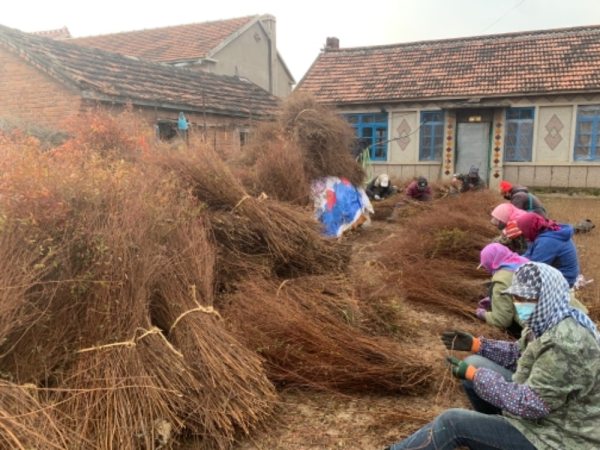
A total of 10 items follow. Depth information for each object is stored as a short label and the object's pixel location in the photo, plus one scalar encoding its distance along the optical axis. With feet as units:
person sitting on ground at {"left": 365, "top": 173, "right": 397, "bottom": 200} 39.50
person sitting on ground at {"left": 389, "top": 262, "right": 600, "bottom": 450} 6.41
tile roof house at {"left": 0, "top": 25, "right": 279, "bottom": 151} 33.58
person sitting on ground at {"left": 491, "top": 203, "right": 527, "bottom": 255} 16.08
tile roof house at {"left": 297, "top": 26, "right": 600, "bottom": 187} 48.06
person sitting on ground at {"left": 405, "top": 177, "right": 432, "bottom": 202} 34.28
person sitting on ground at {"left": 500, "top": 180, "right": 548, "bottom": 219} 19.29
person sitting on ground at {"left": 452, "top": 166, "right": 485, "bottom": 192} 37.59
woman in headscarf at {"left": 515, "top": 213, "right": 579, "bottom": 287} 13.87
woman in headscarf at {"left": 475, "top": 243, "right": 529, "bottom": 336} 12.41
